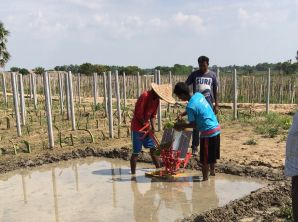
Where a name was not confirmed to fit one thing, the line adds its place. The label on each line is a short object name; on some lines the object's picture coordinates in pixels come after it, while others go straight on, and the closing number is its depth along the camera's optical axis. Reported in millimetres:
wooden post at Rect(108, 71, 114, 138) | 9149
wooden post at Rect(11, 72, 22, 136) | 9570
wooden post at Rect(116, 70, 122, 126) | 10206
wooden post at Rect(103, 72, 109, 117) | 10048
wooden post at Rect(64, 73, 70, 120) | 10359
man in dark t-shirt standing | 7098
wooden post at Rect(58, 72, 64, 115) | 13550
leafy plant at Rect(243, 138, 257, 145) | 8422
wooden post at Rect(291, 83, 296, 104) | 18820
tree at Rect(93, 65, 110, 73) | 48025
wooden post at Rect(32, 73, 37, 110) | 15058
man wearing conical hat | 6117
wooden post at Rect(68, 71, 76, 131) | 10127
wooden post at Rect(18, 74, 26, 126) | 11141
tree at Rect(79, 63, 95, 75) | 49900
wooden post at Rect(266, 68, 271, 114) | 12727
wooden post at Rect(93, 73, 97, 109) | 12425
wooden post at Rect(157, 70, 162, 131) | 9664
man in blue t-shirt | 5559
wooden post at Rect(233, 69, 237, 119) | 12020
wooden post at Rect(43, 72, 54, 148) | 8281
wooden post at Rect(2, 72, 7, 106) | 15590
